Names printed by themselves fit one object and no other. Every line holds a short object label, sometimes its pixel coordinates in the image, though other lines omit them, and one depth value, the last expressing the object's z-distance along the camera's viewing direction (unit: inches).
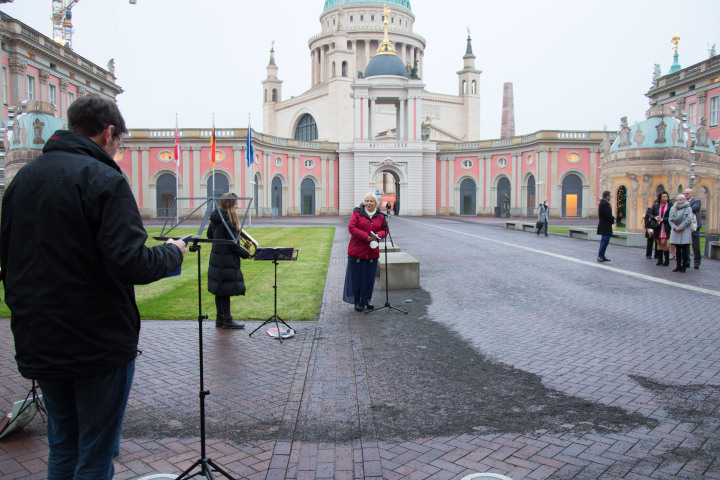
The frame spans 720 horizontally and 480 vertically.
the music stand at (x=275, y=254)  304.3
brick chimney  2945.4
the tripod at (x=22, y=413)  179.6
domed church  1713.8
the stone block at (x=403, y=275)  486.0
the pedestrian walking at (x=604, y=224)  662.5
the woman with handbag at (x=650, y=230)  660.1
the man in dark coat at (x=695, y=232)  604.7
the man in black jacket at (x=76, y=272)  108.1
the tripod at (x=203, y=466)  146.4
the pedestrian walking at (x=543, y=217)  1112.8
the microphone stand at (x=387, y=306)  388.9
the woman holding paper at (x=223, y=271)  323.6
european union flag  1582.2
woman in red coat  386.3
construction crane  2854.3
